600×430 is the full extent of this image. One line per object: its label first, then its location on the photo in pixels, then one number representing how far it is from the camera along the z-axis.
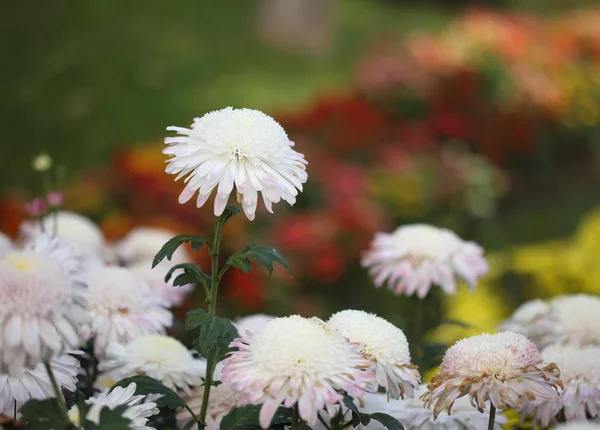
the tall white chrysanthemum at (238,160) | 1.05
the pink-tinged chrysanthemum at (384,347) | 1.07
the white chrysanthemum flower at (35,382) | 1.07
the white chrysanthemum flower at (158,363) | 1.16
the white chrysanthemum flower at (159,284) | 1.34
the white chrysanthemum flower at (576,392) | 1.14
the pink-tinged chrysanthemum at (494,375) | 1.03
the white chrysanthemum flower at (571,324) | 1.26
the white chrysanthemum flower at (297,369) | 0.98
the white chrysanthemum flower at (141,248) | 1.48
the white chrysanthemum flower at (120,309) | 1.22
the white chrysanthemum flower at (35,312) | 0.96
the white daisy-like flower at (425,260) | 1.31
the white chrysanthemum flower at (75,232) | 1.38
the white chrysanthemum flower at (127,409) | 1.05
